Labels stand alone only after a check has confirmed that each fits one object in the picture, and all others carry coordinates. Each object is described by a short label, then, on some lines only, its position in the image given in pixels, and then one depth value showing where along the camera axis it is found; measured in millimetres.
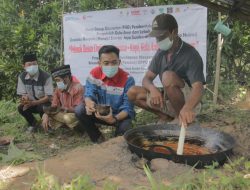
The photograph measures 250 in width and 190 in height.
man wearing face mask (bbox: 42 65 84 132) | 5051
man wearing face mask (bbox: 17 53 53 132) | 5480
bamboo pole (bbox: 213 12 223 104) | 5977
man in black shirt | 4277
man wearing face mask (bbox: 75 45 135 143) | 4559
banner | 5777
